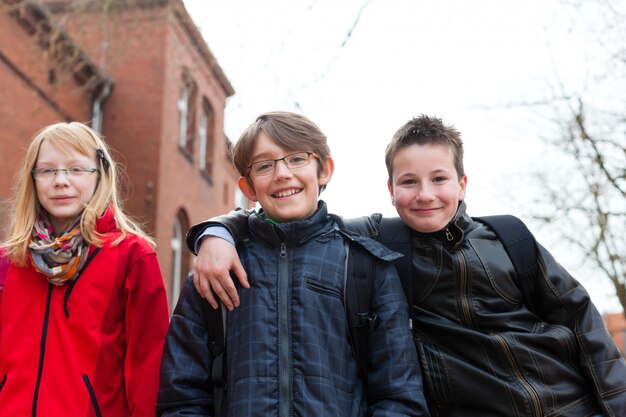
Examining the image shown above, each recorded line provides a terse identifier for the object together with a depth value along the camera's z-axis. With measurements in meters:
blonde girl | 2.36
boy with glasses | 2.07
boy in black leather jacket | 2.24
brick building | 11.44
